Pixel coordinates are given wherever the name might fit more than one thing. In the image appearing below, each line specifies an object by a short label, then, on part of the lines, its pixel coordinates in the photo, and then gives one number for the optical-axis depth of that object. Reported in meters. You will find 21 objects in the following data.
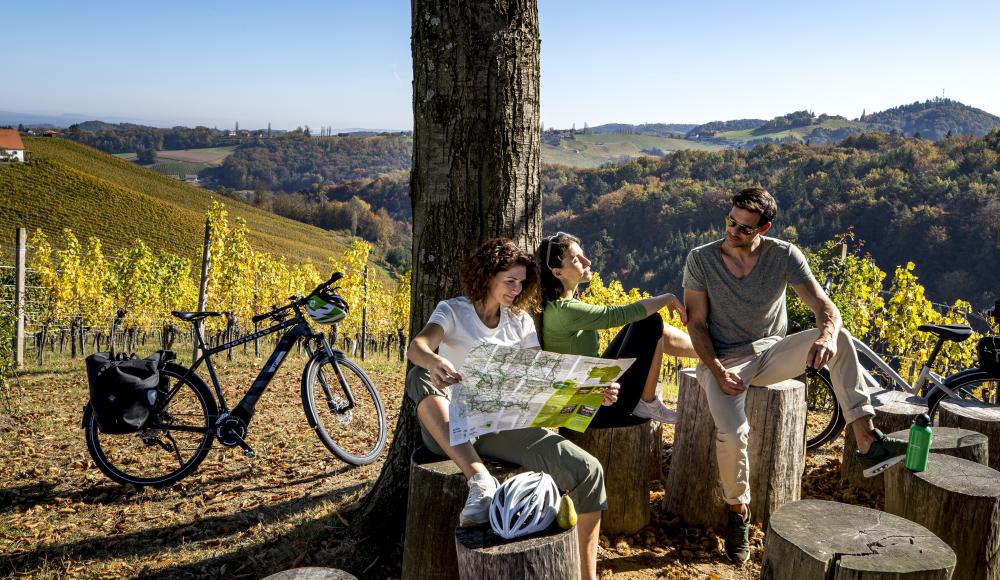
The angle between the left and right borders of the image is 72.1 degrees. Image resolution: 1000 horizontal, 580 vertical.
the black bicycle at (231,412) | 4.01
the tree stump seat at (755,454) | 3.17
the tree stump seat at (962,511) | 2.57
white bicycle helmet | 2.00
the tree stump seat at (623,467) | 3.04
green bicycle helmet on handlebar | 4.12
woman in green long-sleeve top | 2.92
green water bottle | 2.69
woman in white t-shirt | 2.38
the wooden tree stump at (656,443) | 3.42
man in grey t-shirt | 2.95
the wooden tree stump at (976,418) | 3.44
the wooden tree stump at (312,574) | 1.89
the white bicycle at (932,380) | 3.88
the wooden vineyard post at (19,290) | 8.61
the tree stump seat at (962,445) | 3.09
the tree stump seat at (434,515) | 2.39
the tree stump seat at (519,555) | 1.92
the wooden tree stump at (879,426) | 3.62
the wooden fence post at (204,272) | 9.16
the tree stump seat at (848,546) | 2.00
